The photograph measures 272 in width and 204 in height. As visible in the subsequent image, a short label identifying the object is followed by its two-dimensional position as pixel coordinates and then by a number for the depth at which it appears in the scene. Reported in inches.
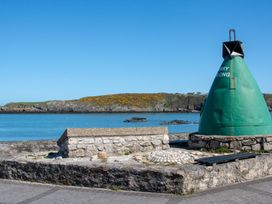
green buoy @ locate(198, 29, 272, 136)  410.3
